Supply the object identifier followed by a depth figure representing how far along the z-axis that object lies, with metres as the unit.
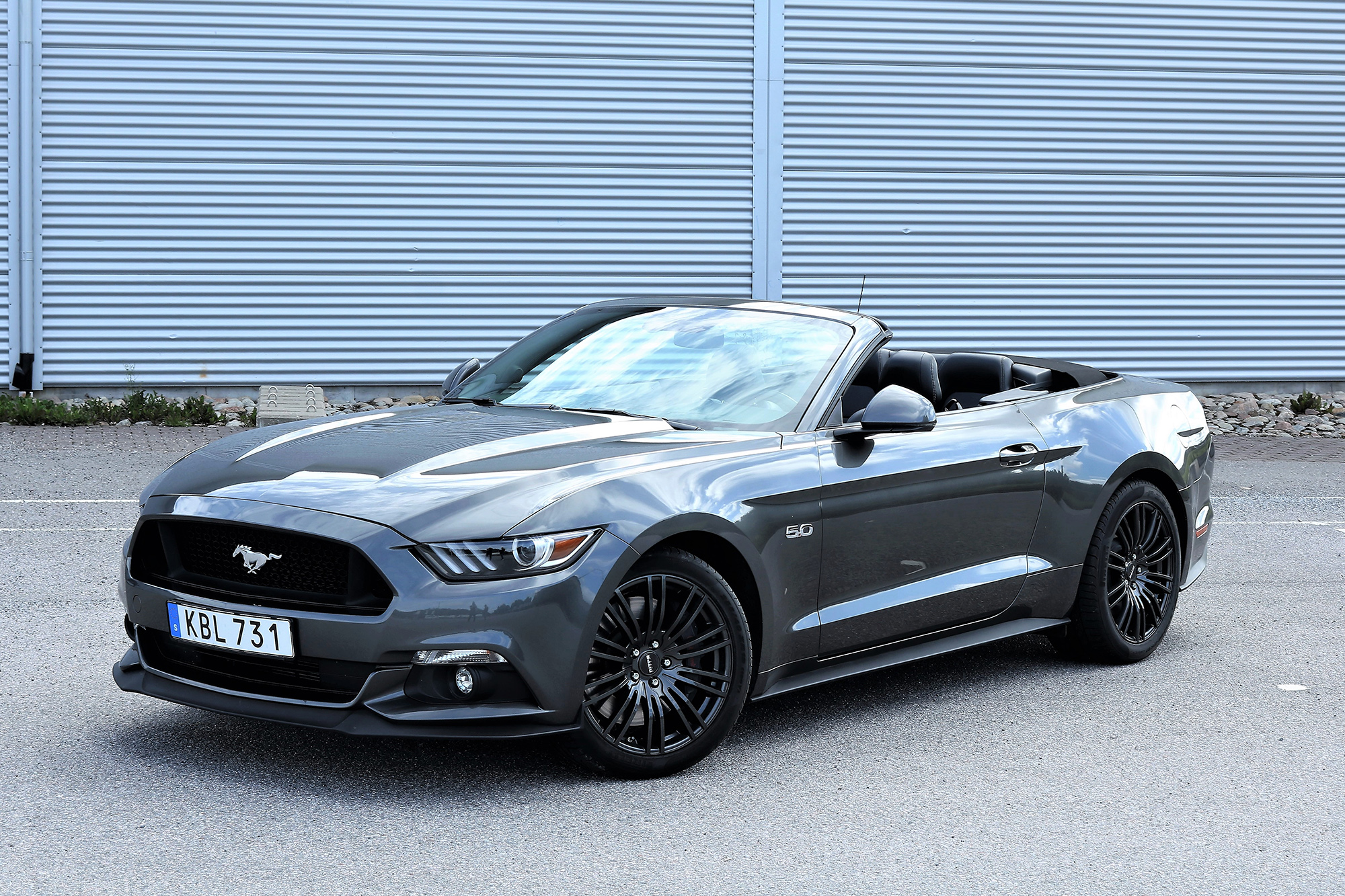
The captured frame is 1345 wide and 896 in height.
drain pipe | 13.93
